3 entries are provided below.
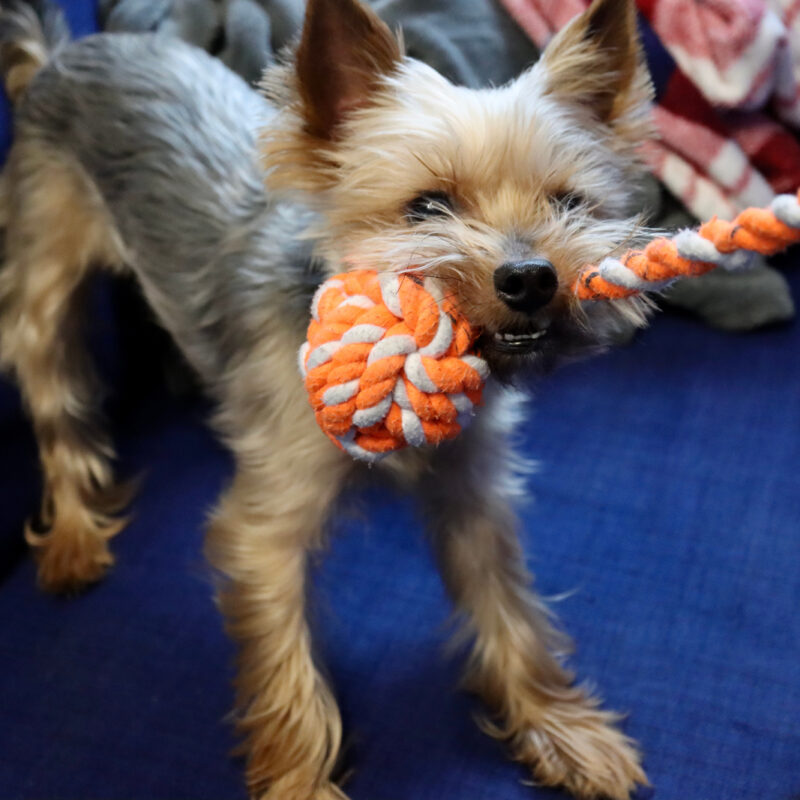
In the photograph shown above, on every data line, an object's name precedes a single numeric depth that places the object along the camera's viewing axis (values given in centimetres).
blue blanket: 45
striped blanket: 59
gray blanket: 61
